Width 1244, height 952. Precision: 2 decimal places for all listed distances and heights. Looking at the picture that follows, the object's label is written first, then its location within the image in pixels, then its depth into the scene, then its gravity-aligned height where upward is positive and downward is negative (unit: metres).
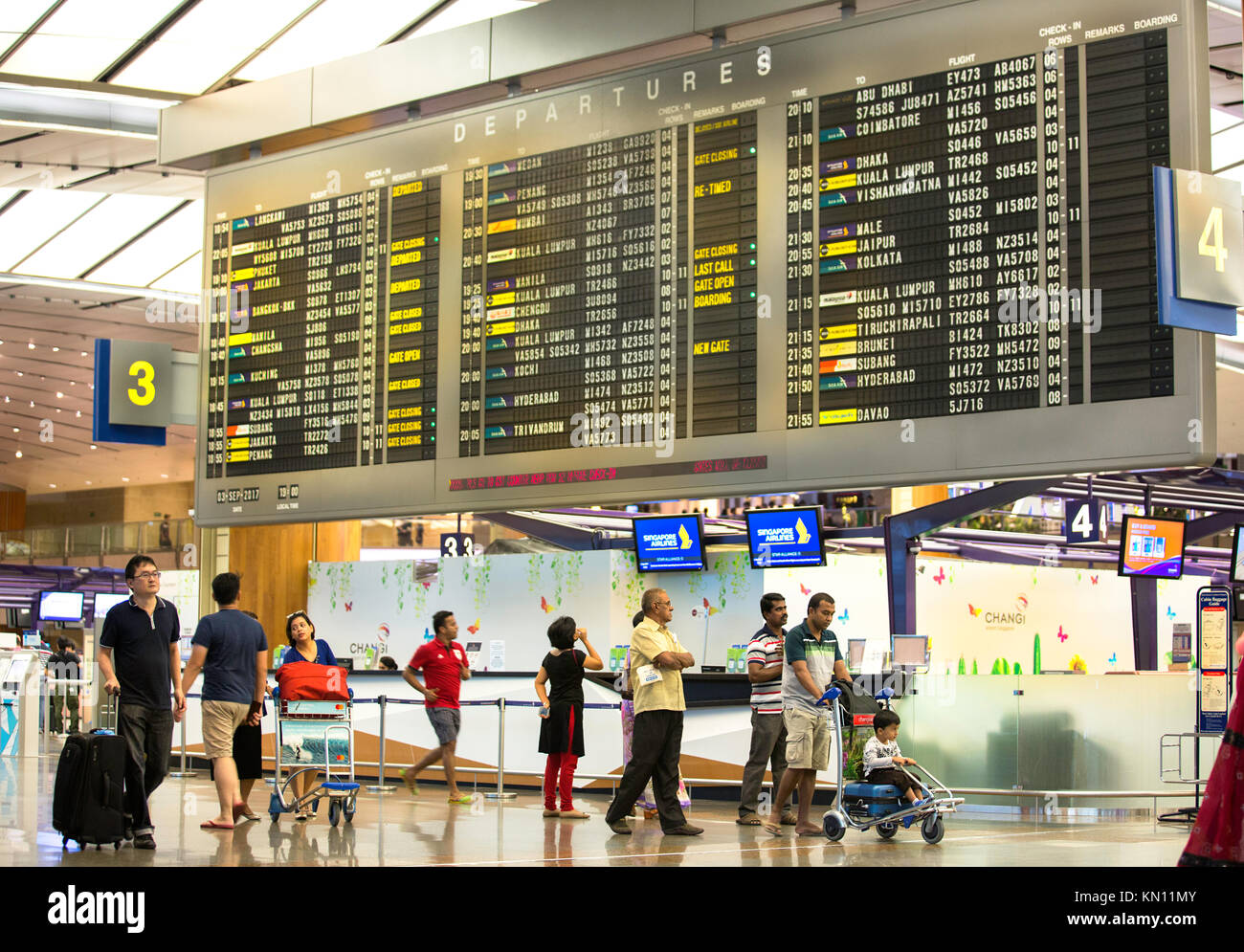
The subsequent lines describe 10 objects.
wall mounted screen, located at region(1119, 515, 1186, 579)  18.67 +0.34
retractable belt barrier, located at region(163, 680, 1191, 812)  12.49 -1.88
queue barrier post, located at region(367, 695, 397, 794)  14.42 -2.24
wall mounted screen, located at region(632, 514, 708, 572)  15.91 +0.30
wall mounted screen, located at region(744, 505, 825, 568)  15.09 +0.35
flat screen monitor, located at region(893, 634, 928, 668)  13.87 -0.75
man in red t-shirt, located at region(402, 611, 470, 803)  12.88 -1.01
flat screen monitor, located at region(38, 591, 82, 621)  30.34 -0.79
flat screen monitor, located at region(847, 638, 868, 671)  15.44 -0.85
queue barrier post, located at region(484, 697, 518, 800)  13.93 -1.79
